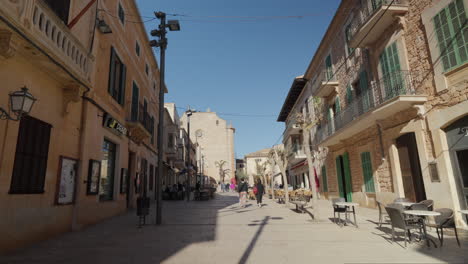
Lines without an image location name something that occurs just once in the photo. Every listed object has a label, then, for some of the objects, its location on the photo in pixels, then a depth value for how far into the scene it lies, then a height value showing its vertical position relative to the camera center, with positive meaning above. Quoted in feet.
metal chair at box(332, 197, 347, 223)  26.76 -2.54
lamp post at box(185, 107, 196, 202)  67.01 +20.19
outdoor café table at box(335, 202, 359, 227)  25.46 -2.20
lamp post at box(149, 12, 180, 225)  31.30 +18.21
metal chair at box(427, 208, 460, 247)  17.15 -2.75
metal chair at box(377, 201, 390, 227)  24.24 -3.53
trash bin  25.94 -1.82
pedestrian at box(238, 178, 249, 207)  49.16 -1.33
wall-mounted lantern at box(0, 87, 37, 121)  15.31 +5.32
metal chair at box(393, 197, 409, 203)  26.22 -2.01
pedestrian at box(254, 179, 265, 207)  50.39 -1.27
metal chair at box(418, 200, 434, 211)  22.57 -2.20
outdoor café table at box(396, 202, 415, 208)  23.11 -2.23
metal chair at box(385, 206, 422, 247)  17.49 -2.72
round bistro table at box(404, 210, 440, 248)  17.11 -2.30
